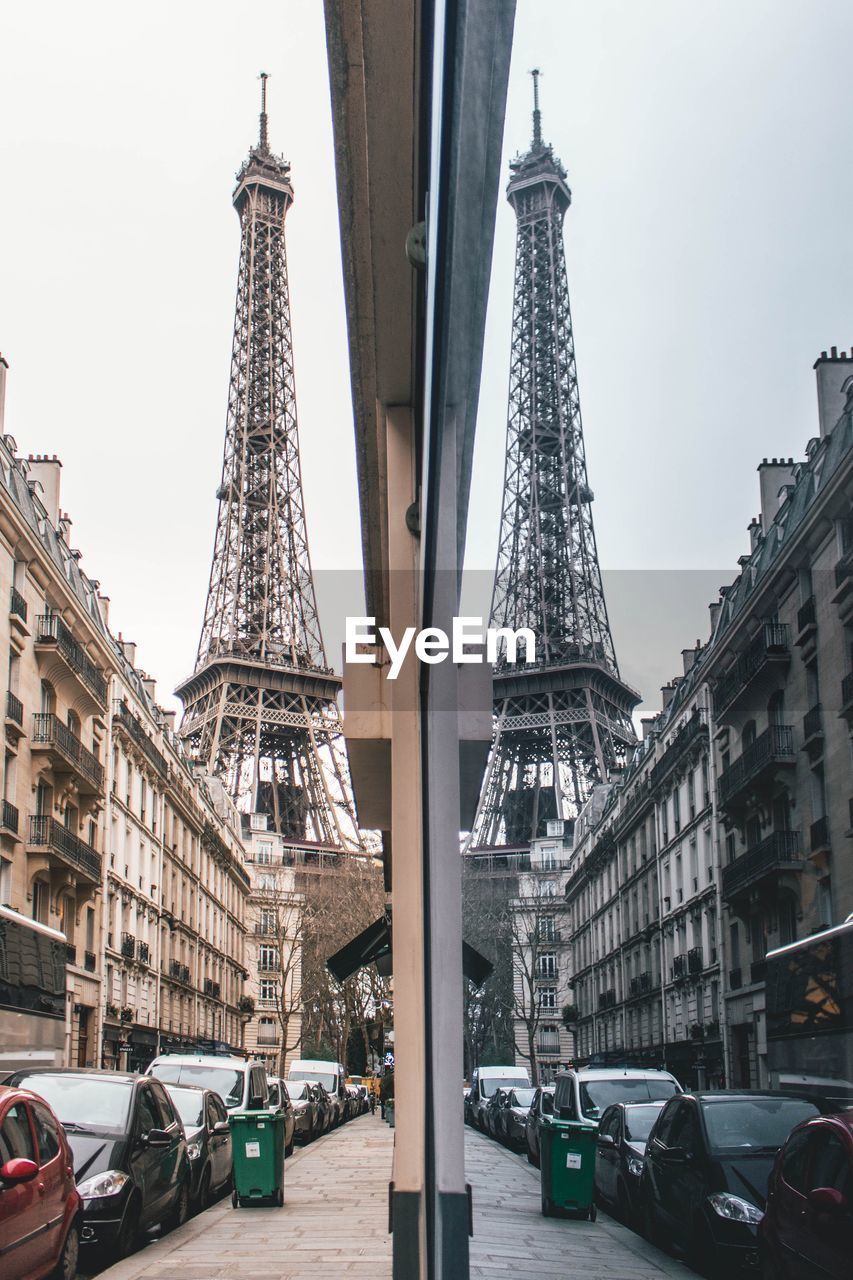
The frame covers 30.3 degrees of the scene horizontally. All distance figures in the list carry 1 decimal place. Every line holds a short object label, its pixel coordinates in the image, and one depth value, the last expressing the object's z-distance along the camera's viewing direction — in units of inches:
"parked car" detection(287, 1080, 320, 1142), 1201.4
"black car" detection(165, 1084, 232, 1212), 637.9
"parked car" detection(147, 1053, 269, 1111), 876.0
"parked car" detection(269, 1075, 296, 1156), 877.2
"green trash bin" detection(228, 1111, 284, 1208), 647.8
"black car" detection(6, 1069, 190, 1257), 458.6
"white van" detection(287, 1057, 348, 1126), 1562.5
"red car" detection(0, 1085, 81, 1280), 330.6
